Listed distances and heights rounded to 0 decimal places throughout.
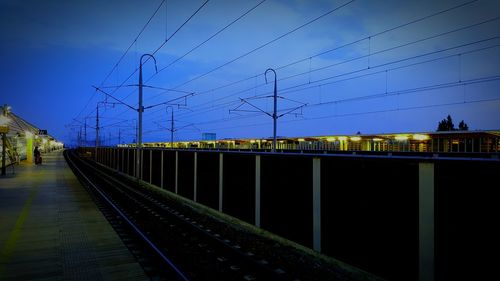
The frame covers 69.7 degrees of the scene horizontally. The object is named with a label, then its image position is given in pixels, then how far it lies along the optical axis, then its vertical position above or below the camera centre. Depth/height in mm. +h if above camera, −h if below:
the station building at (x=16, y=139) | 21222 +770
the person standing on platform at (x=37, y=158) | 32969 -1034
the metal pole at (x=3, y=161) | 21023 -874
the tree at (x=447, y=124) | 75750 +5189
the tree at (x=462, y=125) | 77600 +5082
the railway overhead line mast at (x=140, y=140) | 20484 +393
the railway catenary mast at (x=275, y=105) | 21906 +2774
